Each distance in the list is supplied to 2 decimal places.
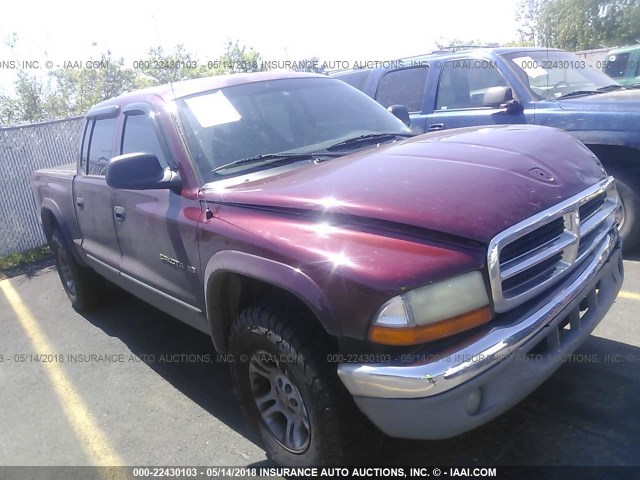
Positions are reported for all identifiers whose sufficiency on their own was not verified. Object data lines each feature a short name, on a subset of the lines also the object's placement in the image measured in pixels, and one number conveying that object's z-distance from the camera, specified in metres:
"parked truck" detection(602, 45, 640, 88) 11.50
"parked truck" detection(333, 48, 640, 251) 4.96
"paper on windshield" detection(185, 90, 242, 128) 3.40
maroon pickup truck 2.16
